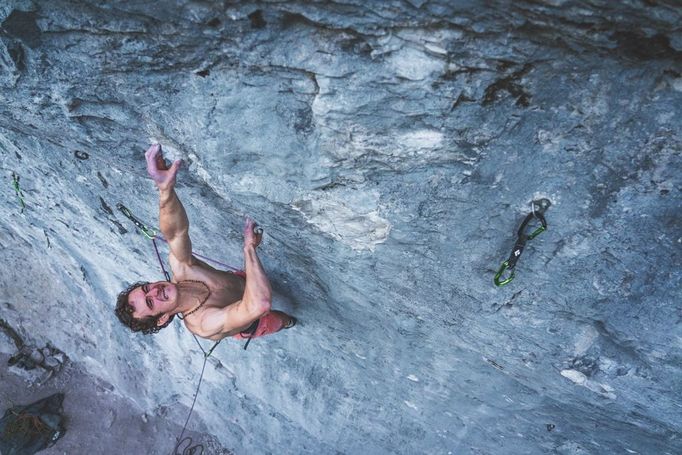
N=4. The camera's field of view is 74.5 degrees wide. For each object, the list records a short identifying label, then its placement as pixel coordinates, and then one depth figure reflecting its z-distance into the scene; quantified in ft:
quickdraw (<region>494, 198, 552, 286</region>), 5.61
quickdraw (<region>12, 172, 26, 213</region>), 10.03
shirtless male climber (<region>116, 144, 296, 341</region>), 7.73
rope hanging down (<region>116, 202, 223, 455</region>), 9.60
